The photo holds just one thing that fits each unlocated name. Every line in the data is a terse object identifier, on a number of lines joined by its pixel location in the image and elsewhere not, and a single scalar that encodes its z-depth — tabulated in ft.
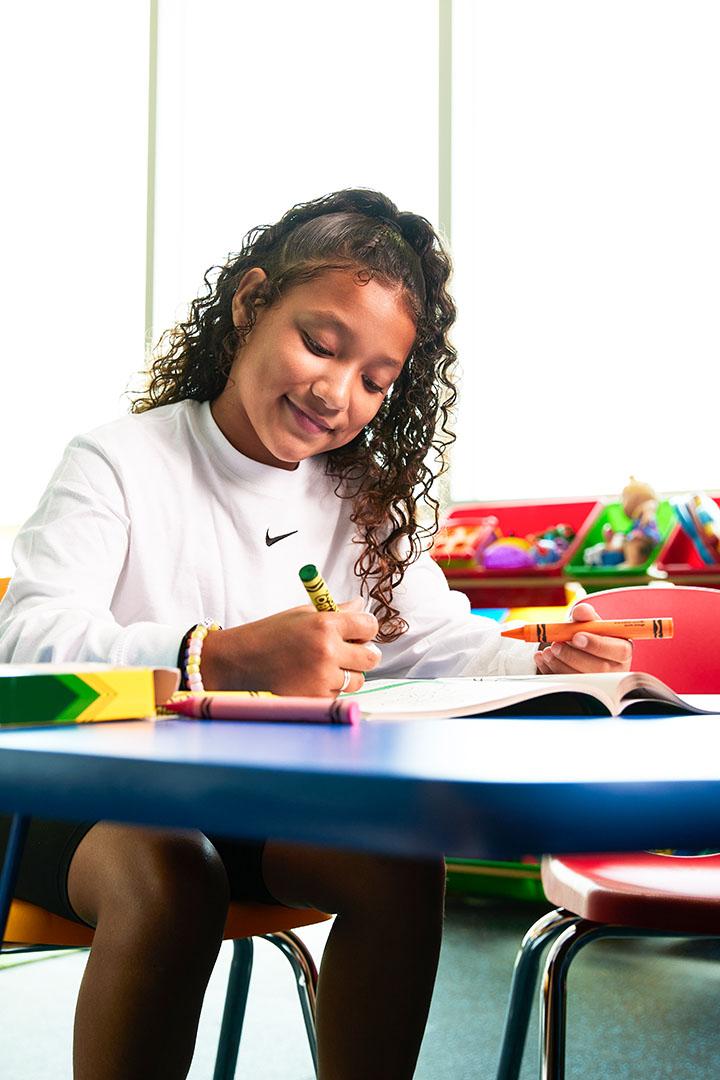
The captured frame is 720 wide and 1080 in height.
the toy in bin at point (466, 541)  9.73
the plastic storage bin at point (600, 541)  8.68
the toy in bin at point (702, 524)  8.39
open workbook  2.03
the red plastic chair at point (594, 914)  3.13
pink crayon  1.86
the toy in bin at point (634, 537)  8.80
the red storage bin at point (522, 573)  9.43
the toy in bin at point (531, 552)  9.48
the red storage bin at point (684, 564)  8.41
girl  2.39
